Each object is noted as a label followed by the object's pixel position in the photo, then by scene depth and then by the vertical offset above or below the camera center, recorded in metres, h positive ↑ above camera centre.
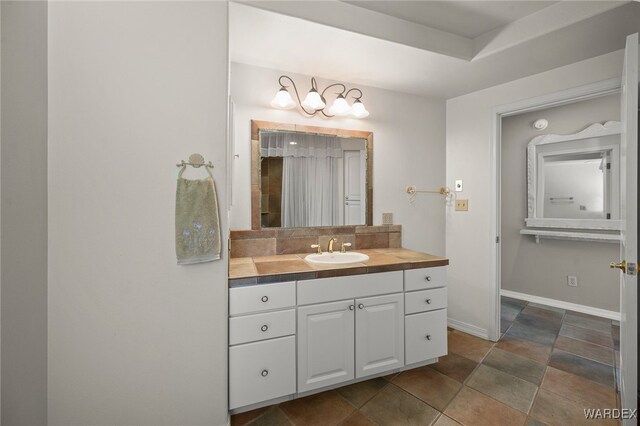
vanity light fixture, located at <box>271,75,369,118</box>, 2.15 +0.87
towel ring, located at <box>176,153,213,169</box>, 1.42 +0.25
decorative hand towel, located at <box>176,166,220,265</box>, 1.41 -0.05
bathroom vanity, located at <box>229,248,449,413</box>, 1.58 -0.69
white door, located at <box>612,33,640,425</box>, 1.32 -0.06
